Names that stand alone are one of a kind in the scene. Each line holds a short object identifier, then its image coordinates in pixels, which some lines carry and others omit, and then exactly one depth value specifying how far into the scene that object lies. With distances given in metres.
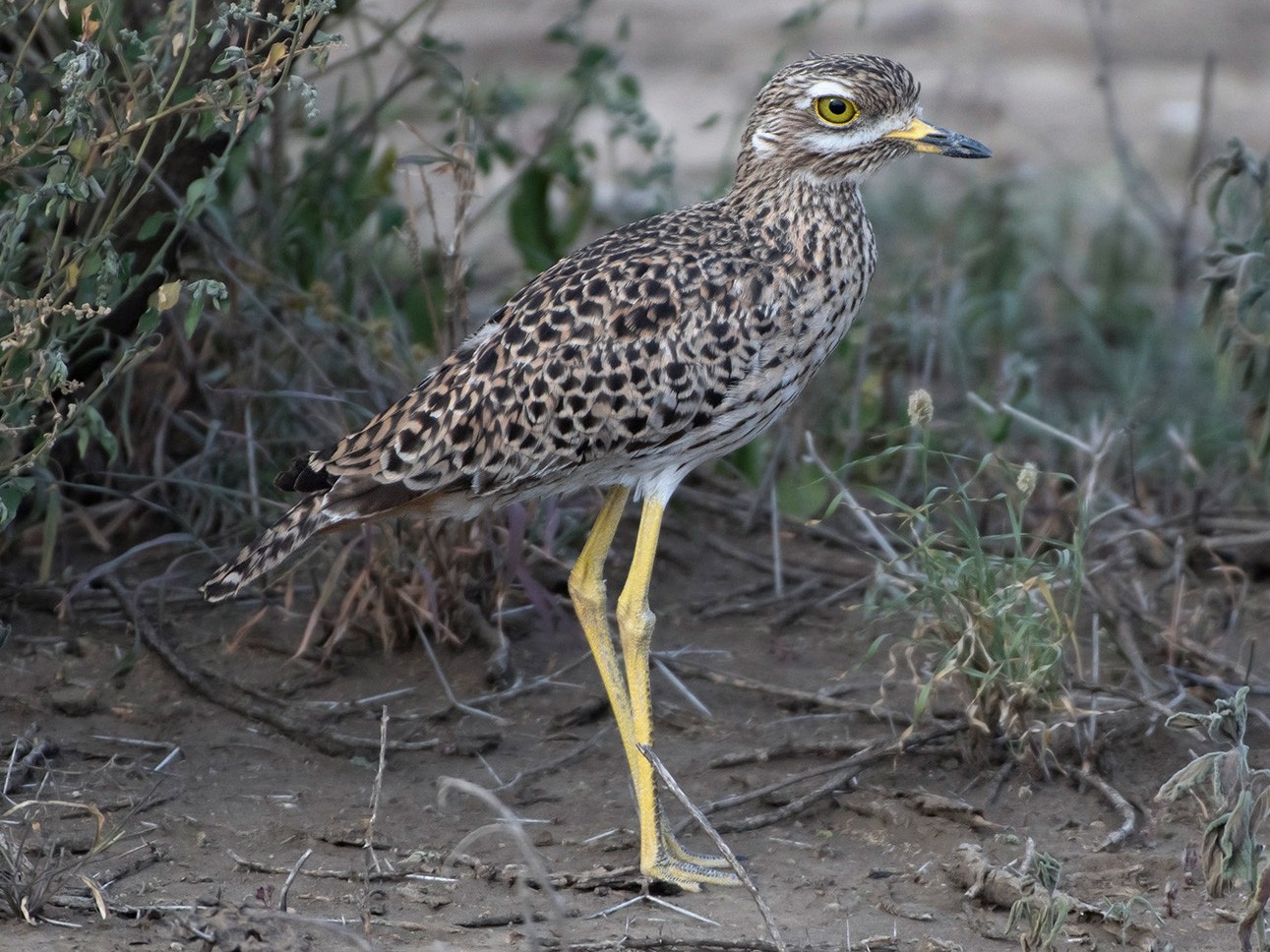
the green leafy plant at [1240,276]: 8.01
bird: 6.93
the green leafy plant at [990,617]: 6.83
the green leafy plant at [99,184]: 6.29
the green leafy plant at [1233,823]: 5.22
